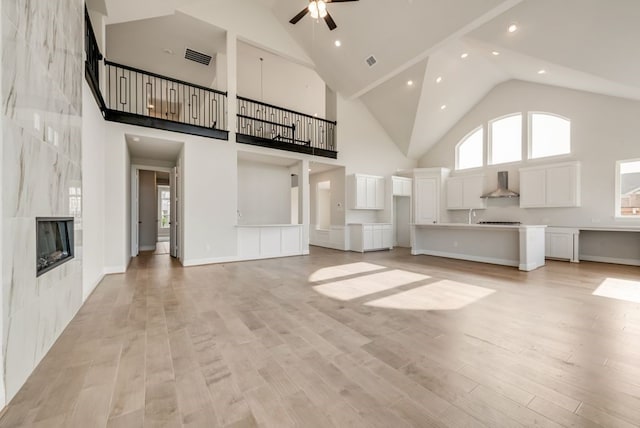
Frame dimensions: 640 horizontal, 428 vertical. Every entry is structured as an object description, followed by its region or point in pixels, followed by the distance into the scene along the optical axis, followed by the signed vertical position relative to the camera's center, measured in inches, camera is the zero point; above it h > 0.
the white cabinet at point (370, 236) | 299.4 -30.8
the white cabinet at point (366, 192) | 313.6 +23.1
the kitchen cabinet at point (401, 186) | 336.8 +33.2
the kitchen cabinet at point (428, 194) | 340.8 +21.8
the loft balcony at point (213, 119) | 164.4 +99.5
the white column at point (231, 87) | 233.6 +112.5
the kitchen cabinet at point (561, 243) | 240.5 -31.6
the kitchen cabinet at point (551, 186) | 250.4 +25.1
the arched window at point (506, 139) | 299.9 +85.2
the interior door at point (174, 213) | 252.1 -1.9
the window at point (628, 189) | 225.0 +18.9
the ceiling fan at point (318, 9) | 170.6 +136.5
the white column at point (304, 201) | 280.4 +10.6
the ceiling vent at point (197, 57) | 266.8 +164.4
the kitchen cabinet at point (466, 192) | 318.0 +23.0
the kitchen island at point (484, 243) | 202.8 -30.1
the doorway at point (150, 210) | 261.7 +0.6
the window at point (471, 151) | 333.1 +79.4
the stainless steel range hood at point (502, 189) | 295.6 +24.7
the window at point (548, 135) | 265.6 +80.2
